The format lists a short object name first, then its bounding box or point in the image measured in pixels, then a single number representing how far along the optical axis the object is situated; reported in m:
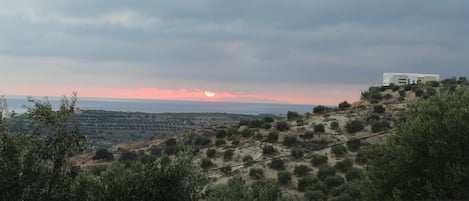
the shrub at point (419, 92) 50.69
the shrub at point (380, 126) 37.97
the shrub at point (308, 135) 39.90
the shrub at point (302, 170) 31.17
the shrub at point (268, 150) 36.78
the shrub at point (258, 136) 41.69
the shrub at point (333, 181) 27.56
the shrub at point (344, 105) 54.04
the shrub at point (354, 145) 34.69
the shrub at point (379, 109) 44.63
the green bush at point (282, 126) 44.03
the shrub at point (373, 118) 41.56
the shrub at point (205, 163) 35.31
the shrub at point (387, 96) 56.62
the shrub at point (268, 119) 48.56
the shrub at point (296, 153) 35.33
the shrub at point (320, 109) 53.72
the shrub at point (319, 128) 41.28
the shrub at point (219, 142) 42.02
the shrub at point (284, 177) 29.86
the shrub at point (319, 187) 26.61
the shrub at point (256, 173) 31.23
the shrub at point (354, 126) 39.62
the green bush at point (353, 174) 27.92
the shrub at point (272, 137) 40.22
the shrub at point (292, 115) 51.14
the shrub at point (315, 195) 24.56
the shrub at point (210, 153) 38.15
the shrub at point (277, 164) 32.91
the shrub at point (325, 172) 29.50
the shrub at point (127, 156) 38.87
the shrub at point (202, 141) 43.22
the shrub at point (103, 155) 42.46
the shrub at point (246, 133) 43.59
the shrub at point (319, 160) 32.41
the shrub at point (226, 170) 33.12
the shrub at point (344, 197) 22.06
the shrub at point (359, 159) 31.04
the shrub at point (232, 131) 45.46
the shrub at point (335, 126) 41.66
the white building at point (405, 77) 84.52
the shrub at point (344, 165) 30.48
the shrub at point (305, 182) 28.11
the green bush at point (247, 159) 35.56
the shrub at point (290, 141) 38.72
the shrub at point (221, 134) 45.56
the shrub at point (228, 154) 37.24
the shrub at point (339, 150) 34.06
